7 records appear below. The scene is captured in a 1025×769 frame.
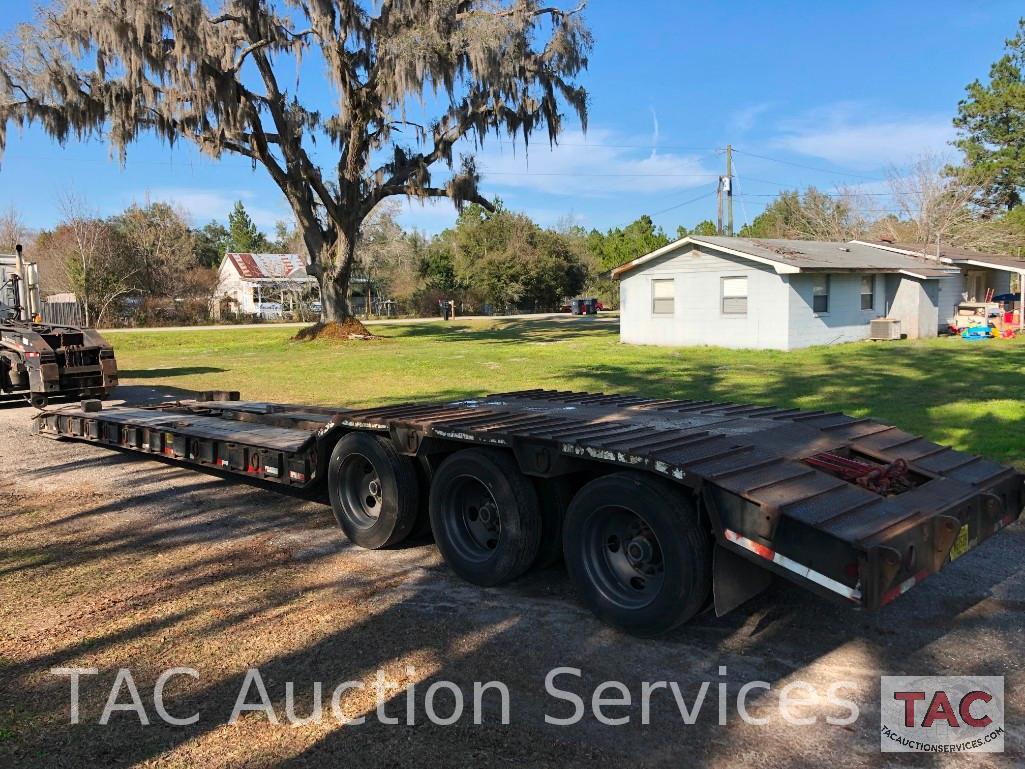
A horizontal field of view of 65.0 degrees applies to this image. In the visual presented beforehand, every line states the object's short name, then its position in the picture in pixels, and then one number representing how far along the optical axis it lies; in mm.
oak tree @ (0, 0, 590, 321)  24328
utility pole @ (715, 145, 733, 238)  42925
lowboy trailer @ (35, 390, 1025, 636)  3703
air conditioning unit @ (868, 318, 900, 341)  25375
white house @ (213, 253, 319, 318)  59747
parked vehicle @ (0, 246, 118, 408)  12844
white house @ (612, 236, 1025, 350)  23156
